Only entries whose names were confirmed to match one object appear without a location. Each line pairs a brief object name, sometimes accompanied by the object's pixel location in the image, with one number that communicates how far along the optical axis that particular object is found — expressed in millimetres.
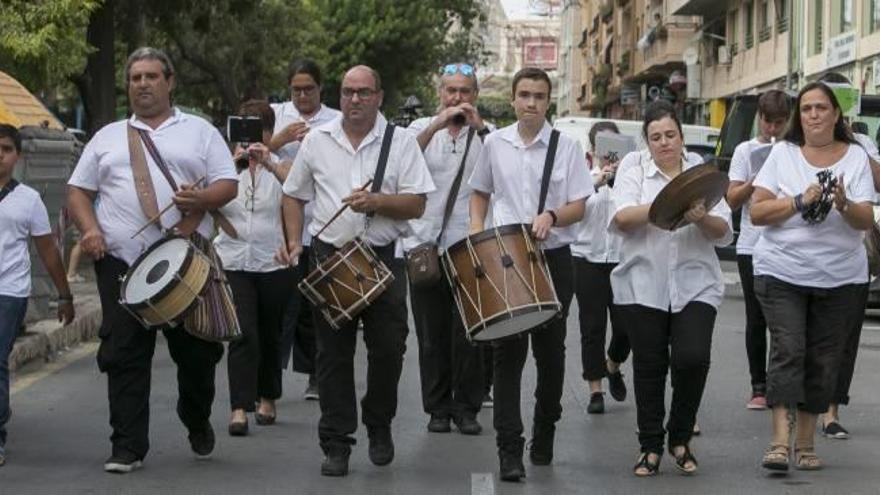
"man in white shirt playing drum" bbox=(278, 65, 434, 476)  8945
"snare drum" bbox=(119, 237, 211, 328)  8430
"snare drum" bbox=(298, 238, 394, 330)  8664
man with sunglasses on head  10227
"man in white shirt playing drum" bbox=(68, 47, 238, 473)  8828
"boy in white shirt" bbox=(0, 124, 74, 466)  9117
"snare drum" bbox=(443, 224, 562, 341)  8414
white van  29978
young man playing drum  9016
